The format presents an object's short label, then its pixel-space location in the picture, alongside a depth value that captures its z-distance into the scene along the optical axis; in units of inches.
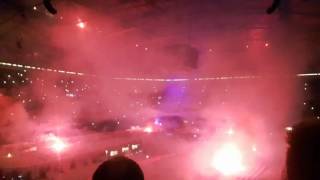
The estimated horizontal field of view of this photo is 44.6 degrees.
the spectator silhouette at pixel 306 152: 57.6
